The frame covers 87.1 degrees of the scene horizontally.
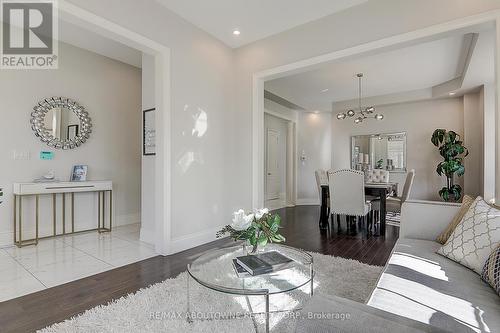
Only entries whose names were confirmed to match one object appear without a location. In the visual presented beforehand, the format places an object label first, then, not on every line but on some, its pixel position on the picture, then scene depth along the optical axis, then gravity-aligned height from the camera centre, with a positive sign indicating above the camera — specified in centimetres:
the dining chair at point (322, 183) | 465 -30
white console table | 343 -40
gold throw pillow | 199 -42
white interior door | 720 +5
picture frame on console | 406 -7
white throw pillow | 156 -44
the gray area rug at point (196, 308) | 166 -100
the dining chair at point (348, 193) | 398 -40
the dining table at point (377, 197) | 410 -50
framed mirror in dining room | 656 +41
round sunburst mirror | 375 +69
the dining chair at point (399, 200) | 445 -56
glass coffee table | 143 -65
